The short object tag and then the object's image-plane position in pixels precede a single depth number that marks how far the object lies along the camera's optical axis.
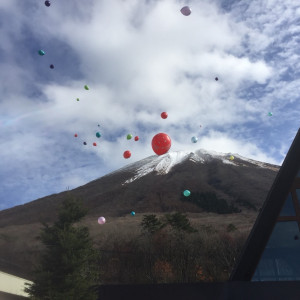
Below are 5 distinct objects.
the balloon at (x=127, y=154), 11.75
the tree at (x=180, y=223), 30.86
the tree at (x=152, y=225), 33.02
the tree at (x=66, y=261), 13.20
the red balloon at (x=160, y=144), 9.95
